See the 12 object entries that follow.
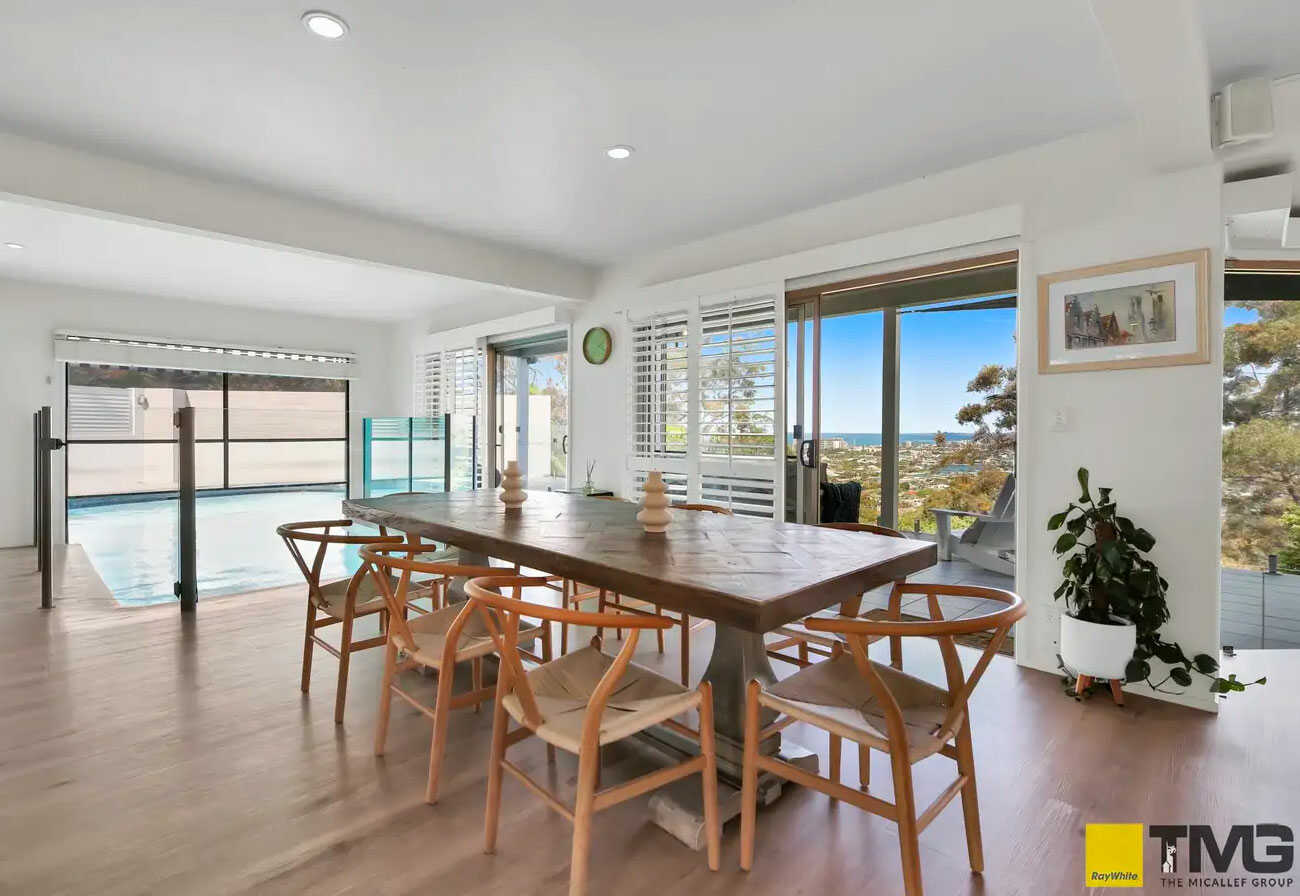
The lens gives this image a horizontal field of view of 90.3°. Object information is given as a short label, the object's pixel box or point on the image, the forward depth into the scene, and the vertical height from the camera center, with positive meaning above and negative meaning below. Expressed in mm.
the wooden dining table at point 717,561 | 1459 -318
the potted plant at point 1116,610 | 2490 -646
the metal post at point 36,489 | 4422 -396
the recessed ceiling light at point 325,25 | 1958 +1290
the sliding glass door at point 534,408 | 5969 +349
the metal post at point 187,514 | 3844 -448
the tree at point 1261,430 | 3508 +96
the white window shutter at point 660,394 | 4418 +355
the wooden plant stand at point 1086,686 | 2562 -964
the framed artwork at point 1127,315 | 2498 +541
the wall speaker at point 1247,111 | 2248 +1180
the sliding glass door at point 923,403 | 5418 +425
